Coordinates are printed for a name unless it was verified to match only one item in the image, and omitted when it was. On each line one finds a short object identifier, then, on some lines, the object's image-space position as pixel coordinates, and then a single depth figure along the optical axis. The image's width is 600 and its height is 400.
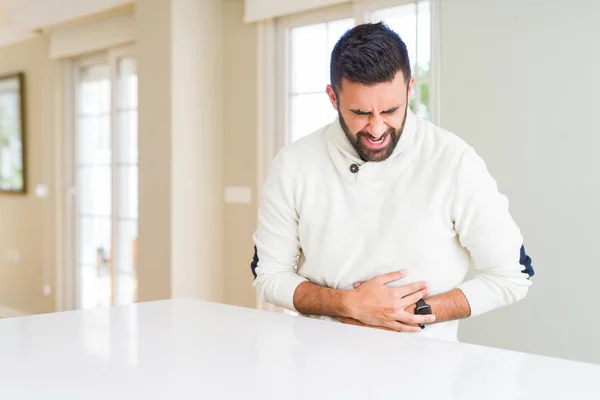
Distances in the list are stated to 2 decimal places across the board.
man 1.61
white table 0.89
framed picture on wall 6.23
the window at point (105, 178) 5.21
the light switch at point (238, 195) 4.23
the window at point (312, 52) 3.55
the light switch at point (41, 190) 5.97
